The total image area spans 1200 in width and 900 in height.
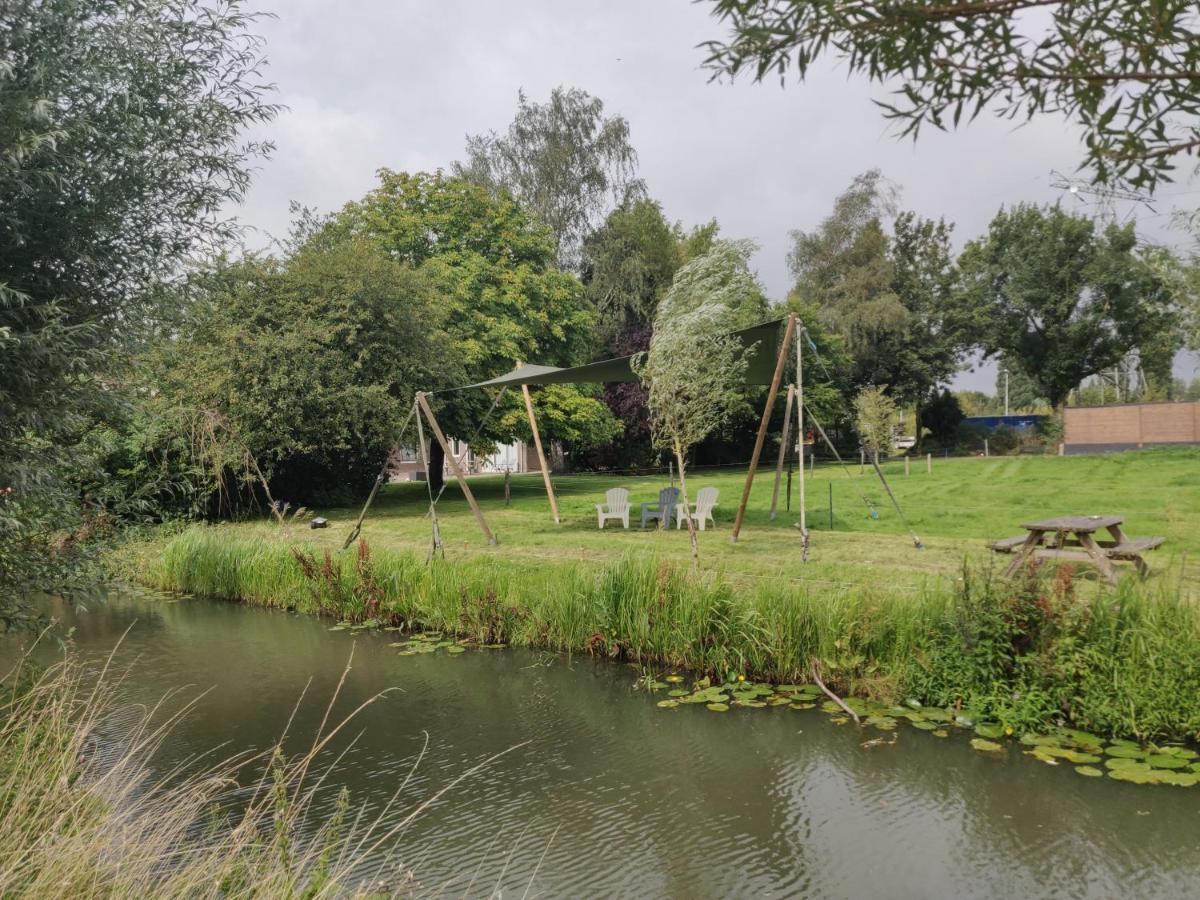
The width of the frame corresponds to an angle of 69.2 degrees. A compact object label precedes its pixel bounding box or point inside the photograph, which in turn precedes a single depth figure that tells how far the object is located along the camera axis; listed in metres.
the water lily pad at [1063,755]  5.34
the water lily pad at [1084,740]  5.50
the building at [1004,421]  41.56
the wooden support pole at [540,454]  15.67
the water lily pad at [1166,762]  5.17
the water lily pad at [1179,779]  4.94
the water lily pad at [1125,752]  5.31
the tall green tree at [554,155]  28.98
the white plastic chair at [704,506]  14.02
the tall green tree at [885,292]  38.72
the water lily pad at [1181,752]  5.27
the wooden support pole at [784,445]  11.32
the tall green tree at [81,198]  4.01
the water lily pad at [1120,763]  5.19
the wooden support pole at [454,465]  13.03
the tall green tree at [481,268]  22.77
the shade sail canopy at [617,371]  12.45
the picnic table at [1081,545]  8.08
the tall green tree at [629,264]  30.70
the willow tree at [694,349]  10.95
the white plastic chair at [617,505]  15.06
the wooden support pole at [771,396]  10.79
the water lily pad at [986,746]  5.63
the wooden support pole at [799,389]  10.16
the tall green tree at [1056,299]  38.88
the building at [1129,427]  29.89
